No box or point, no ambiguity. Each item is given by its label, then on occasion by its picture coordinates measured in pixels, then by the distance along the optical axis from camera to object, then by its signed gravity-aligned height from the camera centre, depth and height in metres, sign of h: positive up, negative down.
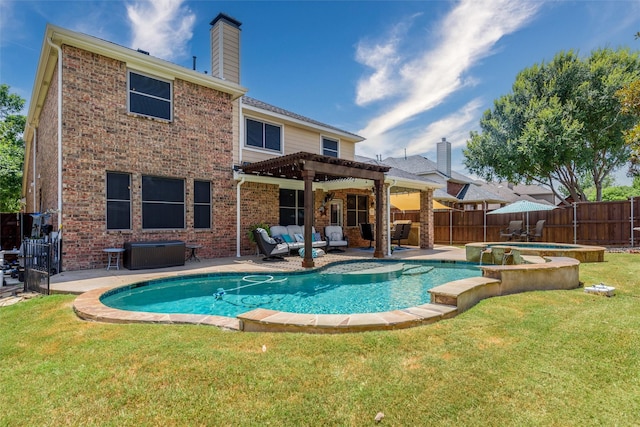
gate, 6.05 -0.98
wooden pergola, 9.52 +1.55
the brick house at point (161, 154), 8.48 +1.90
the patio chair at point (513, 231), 16.00 -0.79
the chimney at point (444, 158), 27.09 +4.81
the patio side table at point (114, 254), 8.49 -1.04
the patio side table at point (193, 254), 10.43 -1.24
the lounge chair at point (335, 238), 13.27 -0.94
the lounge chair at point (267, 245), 10.41 -0.95
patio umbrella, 13.78 +0.36
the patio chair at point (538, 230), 15.30 -0.68
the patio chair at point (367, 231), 15.12 -0.73
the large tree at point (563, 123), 16.42 +4.90
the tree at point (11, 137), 21.58 +5.80
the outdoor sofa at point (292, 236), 11.81 -0.75
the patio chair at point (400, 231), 15.45 -0.74
